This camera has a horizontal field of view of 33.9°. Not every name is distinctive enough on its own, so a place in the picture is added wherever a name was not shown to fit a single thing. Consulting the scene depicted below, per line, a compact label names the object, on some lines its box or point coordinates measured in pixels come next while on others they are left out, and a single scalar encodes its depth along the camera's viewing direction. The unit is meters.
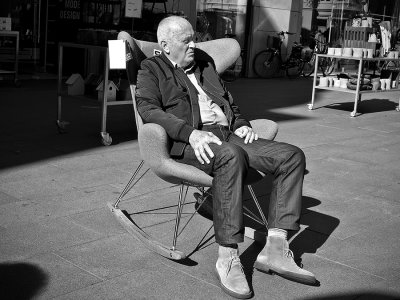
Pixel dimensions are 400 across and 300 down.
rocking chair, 3.51
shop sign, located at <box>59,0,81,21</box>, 12.17
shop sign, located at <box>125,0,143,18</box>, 12.34
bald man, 3.27
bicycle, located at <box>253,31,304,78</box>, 14.97
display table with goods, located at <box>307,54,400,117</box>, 9.71
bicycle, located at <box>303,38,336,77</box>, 16.17
